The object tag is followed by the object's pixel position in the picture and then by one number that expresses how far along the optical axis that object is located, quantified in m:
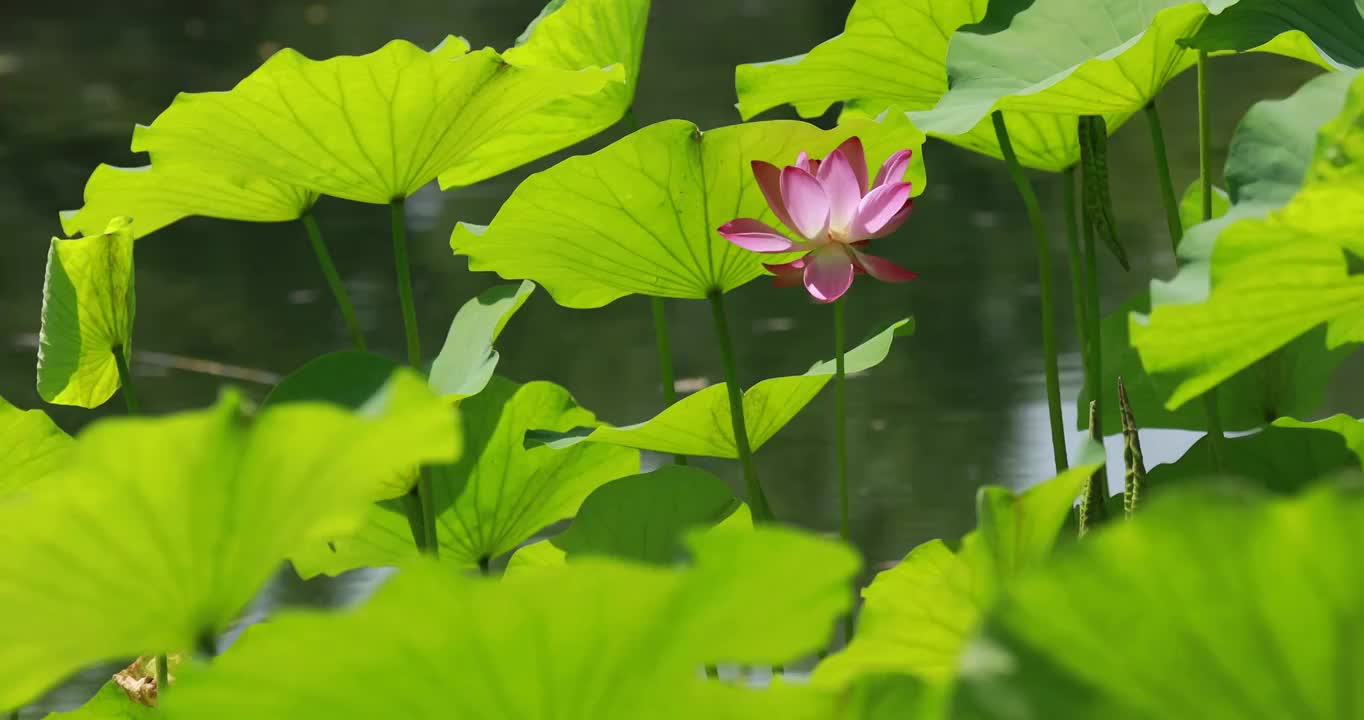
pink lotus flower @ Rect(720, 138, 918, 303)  3.88
